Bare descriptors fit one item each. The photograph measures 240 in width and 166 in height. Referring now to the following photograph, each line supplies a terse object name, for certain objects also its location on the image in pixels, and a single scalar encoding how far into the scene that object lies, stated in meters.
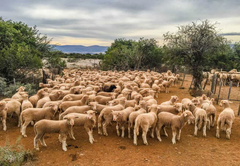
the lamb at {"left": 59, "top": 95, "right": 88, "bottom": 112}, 8.86
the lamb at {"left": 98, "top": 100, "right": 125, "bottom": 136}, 8.01
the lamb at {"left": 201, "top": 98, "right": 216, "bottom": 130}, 8.66
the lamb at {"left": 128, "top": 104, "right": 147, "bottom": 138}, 7.70
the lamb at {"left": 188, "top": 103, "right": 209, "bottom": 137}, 8.14
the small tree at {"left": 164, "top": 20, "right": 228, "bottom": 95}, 17.62
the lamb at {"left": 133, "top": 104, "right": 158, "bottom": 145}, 7.10
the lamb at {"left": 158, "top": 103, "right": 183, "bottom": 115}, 8.68
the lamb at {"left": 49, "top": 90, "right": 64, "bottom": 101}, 10.33
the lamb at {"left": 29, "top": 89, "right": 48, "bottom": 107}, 10.01
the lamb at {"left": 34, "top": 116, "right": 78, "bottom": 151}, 6.50
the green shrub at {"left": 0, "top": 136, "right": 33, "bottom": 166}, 5.41
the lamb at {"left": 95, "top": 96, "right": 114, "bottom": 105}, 10.46
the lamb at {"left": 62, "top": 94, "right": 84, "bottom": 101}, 10.34
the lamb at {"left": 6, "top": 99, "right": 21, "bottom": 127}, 8.52
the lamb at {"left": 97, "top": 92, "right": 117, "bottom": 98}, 11.72
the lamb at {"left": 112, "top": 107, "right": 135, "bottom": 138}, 7.62
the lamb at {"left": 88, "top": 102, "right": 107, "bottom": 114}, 8.48
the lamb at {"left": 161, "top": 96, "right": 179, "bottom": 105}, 9.95
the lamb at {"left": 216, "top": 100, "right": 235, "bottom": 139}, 7.80
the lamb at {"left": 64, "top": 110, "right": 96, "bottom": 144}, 7.18
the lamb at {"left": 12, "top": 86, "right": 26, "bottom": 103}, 10.21
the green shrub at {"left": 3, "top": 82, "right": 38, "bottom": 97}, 12.88
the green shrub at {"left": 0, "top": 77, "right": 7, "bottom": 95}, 13.50
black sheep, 13.62
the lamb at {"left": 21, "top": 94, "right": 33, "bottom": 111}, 8.70
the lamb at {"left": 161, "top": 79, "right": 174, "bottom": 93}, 17.16
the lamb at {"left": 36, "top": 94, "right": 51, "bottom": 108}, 9.22
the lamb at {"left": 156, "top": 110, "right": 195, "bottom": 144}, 7.38
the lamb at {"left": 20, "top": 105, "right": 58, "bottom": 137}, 7.53
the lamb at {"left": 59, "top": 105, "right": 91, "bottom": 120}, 7.88
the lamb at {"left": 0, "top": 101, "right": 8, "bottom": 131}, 8.00
